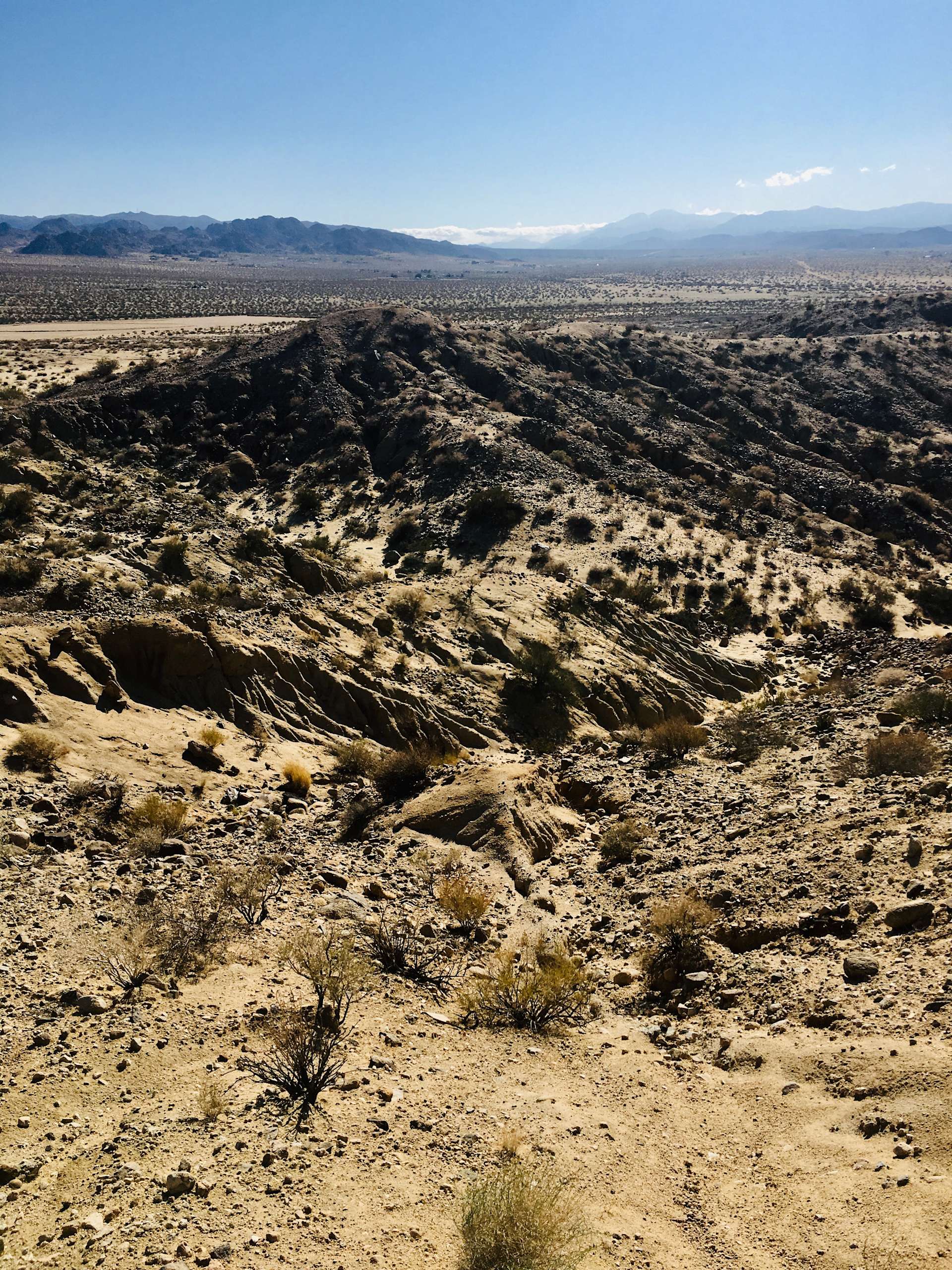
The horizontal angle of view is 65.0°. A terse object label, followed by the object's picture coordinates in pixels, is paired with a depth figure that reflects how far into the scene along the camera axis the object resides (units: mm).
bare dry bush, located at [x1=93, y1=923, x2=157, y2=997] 7957
